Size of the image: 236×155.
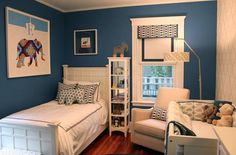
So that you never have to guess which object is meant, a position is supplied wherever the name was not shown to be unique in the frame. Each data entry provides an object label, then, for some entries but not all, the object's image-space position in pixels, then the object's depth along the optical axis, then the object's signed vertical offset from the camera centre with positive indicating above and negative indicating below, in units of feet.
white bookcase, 12.42 -1.45
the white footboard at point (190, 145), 5.53 -2.06
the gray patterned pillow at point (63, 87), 12.58 -1.03
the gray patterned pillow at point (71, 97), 11.91 -1.56
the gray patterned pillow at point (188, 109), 10.14 -1.92
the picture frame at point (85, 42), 13.96 +2.01
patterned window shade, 12.40 +2.47
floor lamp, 10.52 +0.76
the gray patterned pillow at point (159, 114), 10.65 -2.30
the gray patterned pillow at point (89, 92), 12.16 -1.30
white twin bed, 7.77 -2.47
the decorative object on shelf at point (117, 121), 12.81 -3.21
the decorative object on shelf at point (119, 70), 12.75 +0.04
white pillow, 12.63 -0.80
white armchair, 9.74 -2.69
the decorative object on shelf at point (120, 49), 12.87 +1.35
